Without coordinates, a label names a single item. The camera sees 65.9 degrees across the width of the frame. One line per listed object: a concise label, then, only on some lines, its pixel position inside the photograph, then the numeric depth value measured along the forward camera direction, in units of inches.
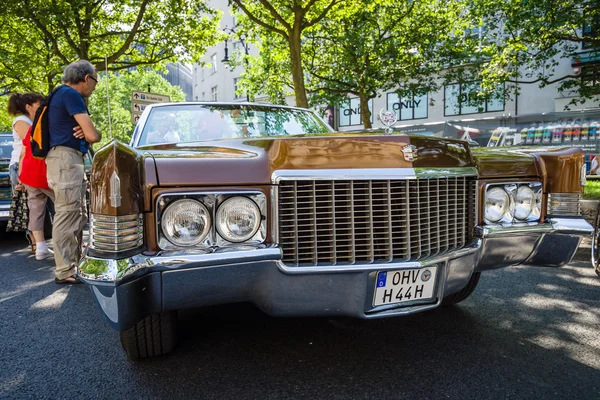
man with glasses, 148.6
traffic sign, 473.4
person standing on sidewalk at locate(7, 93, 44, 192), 185.8
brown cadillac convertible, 78.1
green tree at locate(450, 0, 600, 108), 434.0
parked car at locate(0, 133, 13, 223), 258.4
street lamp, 622.2
